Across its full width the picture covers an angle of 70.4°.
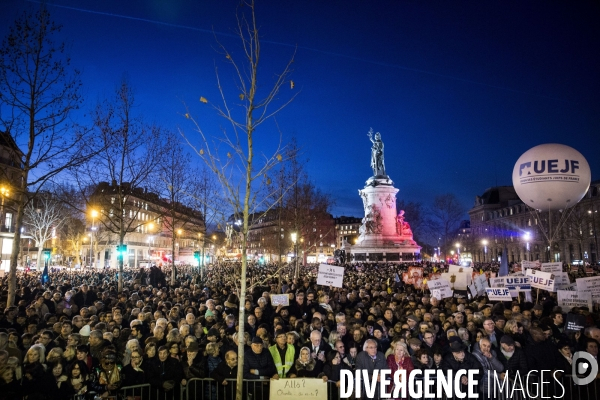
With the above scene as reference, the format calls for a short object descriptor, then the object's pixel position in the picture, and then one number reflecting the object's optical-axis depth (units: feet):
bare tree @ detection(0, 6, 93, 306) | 42.52
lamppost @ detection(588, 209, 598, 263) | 221.78
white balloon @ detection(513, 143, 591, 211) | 62.13
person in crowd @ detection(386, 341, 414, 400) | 24.67
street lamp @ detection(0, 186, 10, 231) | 178.09
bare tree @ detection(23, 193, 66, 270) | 157.47
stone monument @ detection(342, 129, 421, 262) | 177.88
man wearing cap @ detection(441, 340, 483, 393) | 24.23
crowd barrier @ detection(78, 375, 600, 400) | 23.91
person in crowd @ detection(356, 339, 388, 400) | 24.56
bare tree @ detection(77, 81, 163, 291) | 56.75
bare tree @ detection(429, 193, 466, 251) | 331.18
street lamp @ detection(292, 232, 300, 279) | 103.36
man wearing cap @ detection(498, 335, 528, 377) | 24.71
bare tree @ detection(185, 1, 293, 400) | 24.85
